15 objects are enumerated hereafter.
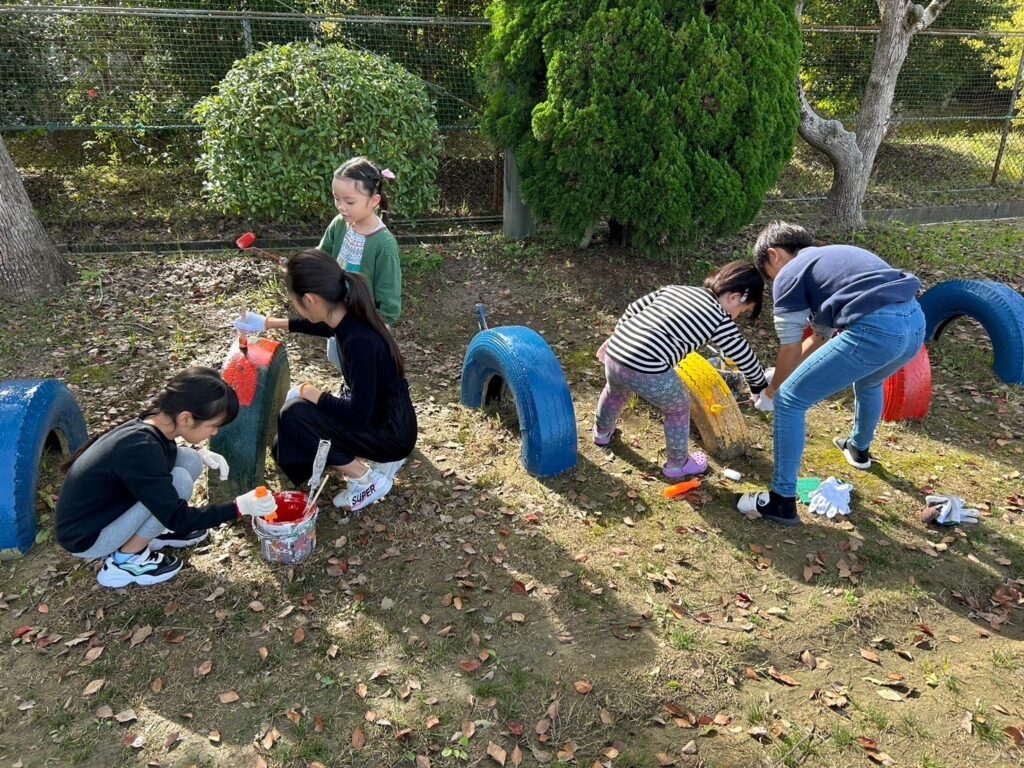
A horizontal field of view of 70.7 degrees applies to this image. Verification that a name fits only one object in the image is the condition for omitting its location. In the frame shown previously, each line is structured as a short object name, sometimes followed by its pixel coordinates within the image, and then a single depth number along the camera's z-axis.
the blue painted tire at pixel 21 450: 3.71
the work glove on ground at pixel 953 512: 4.24
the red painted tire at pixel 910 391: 5.20
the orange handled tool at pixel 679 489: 4.44
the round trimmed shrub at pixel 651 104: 6.43
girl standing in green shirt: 4.48
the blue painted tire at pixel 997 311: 5.69
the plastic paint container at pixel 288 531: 3.61
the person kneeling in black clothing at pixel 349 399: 3.59
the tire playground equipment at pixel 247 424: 3.97
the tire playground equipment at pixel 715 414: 4.79
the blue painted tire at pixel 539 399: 4.41
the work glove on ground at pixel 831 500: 4.29
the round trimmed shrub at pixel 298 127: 7.02
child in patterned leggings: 4.16
